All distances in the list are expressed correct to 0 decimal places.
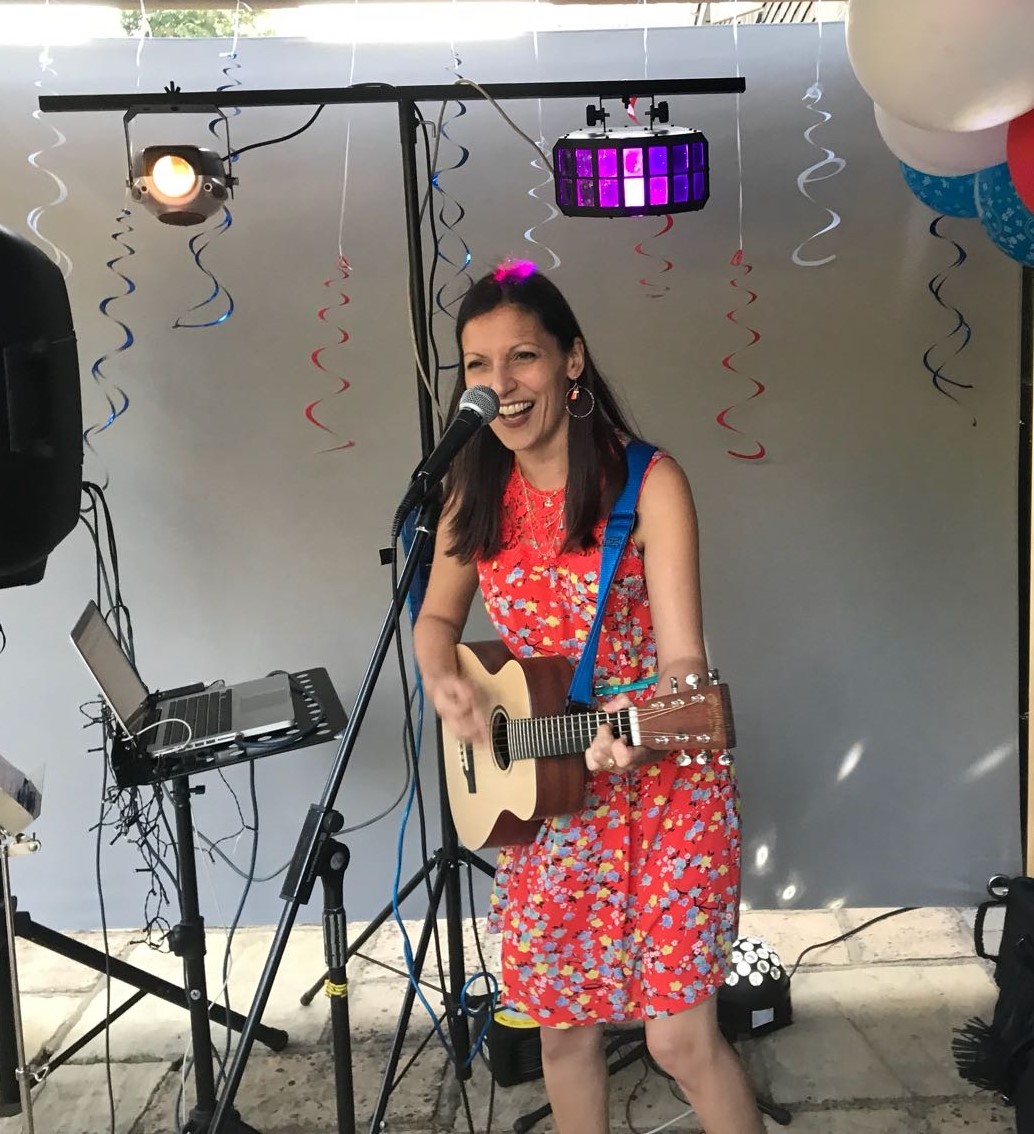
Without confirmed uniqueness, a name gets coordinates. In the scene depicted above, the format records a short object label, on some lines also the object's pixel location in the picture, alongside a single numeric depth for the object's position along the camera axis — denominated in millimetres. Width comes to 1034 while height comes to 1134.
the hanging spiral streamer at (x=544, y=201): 2631
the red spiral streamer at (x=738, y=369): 2650
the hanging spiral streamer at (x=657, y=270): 2645
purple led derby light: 2076
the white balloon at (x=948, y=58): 1409
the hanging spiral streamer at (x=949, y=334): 2633
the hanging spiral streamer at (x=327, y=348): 2670
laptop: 1956
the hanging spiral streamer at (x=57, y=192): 2547
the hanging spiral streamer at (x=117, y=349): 2623
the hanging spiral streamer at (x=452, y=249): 2627
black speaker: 1333
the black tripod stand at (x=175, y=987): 1990
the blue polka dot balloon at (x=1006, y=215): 1778
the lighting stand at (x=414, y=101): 1993
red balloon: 1523
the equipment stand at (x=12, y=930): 1737
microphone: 1326
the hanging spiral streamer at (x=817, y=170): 2578
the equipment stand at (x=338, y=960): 1403
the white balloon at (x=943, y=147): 1782
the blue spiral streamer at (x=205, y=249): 2562
